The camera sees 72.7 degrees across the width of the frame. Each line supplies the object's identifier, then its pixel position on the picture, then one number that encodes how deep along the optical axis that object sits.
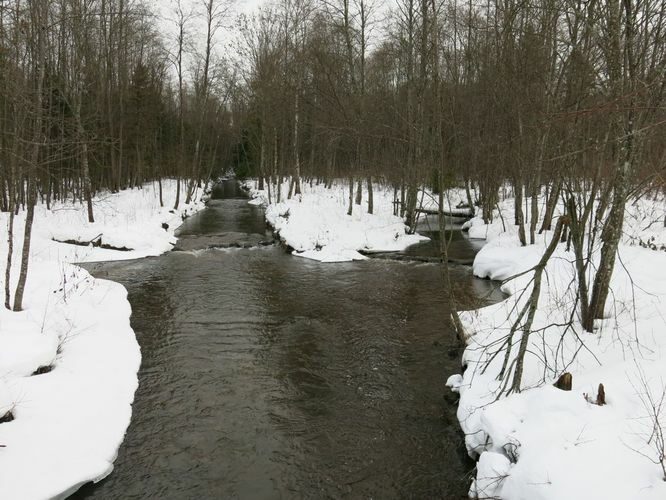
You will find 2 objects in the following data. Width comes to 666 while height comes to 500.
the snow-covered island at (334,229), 17.27
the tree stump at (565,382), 5.00
